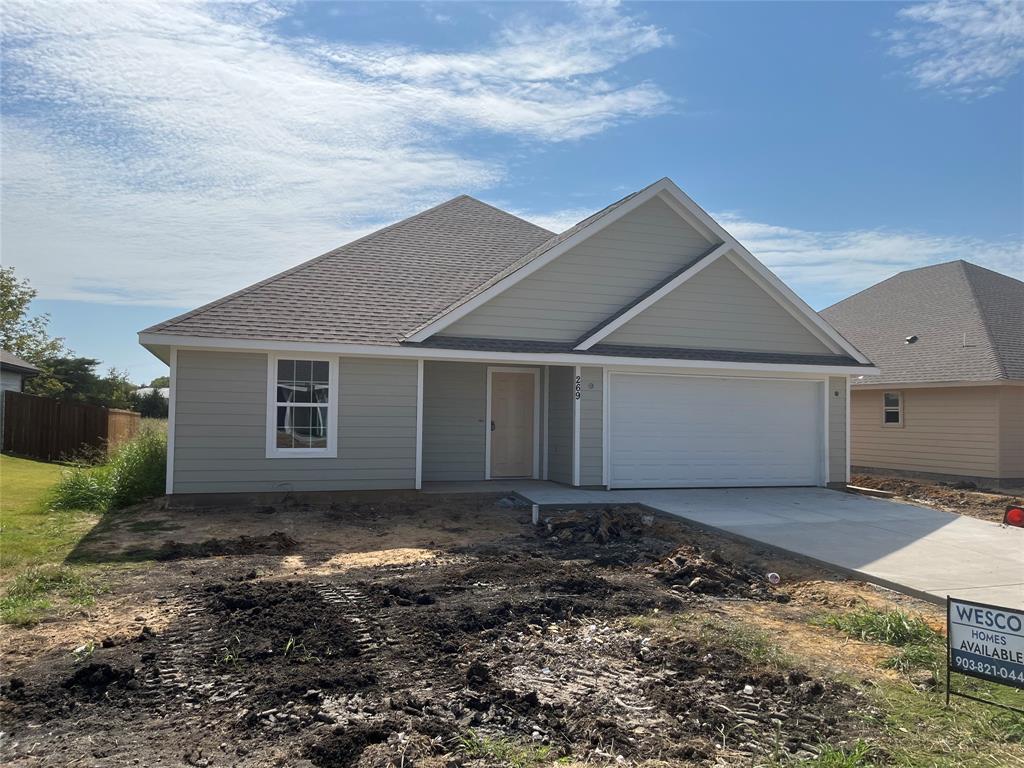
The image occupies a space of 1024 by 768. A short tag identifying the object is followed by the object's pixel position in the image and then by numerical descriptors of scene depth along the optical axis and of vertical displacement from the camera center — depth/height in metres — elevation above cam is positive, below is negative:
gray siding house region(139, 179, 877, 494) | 12.52 +0.89
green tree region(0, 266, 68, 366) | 42.28 +4.39
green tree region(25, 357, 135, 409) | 33.31 +1.05
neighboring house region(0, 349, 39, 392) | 28.41 +1.34
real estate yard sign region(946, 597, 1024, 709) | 4.28 -1.30
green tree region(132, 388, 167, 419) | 34.56 +0.13
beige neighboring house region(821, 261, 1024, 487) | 18.42 +0.98
